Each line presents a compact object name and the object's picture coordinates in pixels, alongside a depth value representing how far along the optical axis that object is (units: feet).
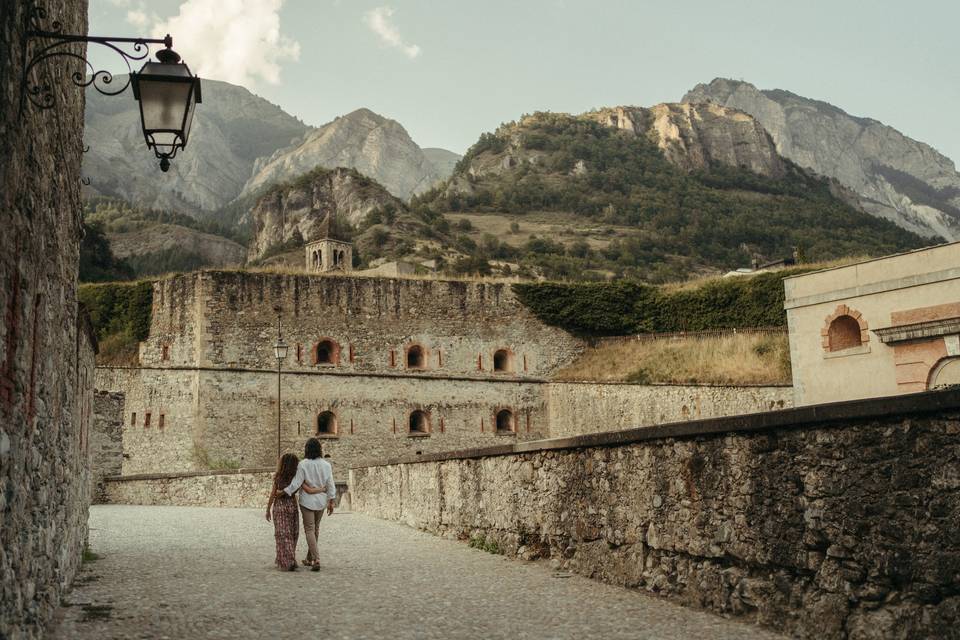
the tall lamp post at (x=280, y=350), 79.92
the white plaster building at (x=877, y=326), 72.59
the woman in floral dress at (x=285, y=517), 30.53
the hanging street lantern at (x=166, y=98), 17.99
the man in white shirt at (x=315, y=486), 31.07
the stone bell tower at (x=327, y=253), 183.93
